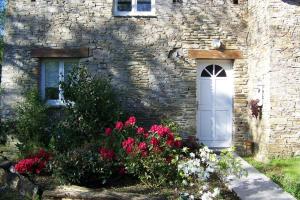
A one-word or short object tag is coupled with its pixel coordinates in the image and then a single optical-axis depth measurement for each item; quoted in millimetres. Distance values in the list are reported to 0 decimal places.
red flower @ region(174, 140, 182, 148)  7723
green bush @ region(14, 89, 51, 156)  10617
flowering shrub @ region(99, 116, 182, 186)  7305
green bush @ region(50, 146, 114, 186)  7207
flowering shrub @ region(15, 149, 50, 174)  7904
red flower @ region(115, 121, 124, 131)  8445
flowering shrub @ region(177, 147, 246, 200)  5562
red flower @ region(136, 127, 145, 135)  7961
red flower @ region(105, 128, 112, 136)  8413
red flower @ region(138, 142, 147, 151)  7296
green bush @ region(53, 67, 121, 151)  9773
